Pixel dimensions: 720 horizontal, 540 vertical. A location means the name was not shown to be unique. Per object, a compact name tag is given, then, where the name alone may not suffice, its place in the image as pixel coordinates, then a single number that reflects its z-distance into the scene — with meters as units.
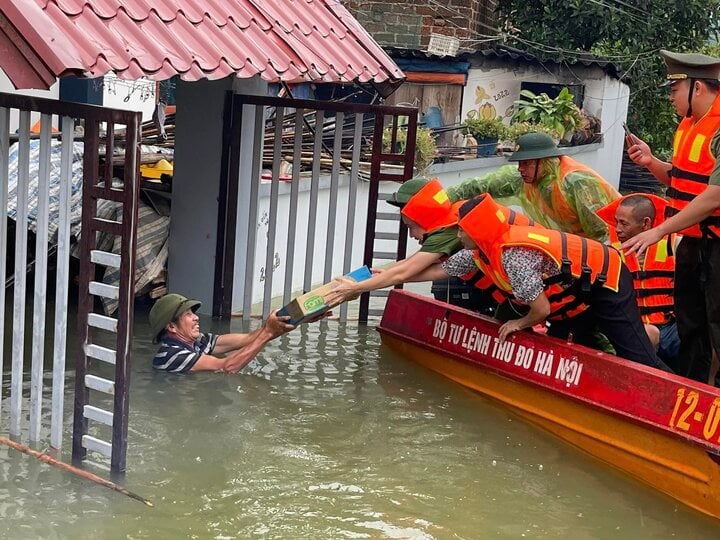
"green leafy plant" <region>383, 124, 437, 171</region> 13.15
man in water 7.67
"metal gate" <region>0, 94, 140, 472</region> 5.58
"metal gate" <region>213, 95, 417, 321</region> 9.57
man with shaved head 7.55
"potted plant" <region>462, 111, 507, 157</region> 15.86
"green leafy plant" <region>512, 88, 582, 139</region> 16.86
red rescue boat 6.15
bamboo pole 5.78
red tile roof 5.37
